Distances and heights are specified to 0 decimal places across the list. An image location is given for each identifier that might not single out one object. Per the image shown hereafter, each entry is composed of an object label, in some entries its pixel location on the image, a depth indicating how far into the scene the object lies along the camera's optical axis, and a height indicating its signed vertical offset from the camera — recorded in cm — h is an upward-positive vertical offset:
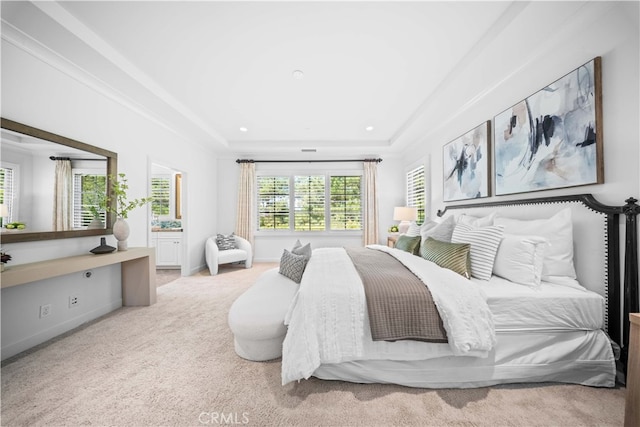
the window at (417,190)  476 +48
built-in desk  180 -49
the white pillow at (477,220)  255 -8
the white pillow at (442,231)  268 -20
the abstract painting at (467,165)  289 +64
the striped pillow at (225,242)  507 -59
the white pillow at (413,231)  336 -25
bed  153 -78
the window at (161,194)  574 +47
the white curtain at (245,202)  567 +27
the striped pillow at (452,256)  203 -38
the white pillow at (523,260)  179 -36
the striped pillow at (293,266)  256 -57
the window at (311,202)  588 +28
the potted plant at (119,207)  281 +8
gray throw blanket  154 -63
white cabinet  512 -70
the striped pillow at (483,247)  198 -29
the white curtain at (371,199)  567 +33
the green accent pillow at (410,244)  298 -39
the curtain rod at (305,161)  569 +125
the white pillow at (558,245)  184 -25
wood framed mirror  199 +27
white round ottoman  180 -81
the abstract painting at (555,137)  177 +65
